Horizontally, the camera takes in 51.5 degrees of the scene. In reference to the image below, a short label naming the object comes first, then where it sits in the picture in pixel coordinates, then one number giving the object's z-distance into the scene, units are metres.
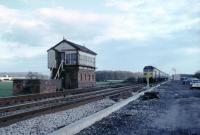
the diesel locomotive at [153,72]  38.59
